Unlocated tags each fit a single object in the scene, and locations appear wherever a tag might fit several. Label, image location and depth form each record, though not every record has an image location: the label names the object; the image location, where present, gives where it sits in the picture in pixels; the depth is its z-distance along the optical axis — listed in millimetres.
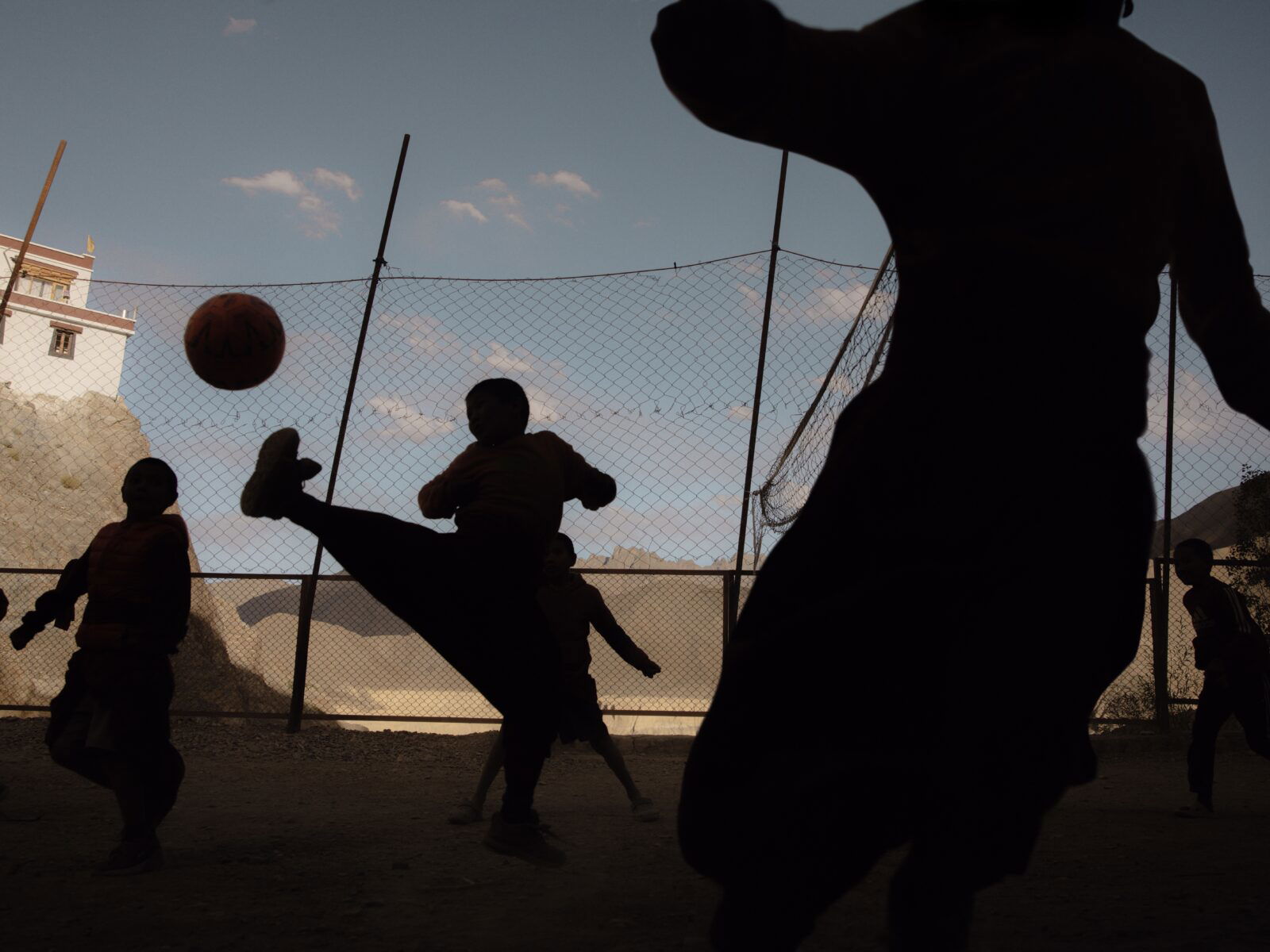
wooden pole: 7828
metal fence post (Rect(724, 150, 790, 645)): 6555
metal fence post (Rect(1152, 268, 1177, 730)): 6824
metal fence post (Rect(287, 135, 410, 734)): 6926
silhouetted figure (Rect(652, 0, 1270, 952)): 1191
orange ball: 3625
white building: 9820
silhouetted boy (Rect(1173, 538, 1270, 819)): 4637
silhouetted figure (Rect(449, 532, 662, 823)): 4504
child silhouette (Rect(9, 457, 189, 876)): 3348
